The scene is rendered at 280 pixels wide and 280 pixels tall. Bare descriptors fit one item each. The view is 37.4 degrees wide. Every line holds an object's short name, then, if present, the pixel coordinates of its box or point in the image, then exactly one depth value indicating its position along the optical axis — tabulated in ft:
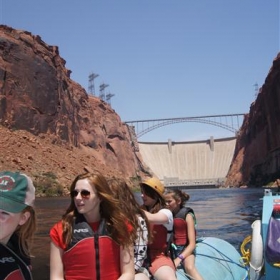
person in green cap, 7.43
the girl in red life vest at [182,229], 18.47
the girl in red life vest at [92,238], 11.07
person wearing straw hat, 14.96
